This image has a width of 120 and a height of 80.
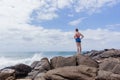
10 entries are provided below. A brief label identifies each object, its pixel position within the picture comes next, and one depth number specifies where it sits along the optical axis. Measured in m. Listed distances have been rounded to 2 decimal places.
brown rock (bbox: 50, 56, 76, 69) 6.19
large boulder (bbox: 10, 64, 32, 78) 6.33
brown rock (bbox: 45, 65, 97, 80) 5.50
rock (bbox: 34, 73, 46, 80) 5.80
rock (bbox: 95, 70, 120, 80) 5.37
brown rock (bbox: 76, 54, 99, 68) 6.15
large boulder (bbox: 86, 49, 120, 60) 8.55
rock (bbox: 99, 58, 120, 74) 5.77
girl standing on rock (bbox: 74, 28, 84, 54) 7.32
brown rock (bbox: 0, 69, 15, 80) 5.89
